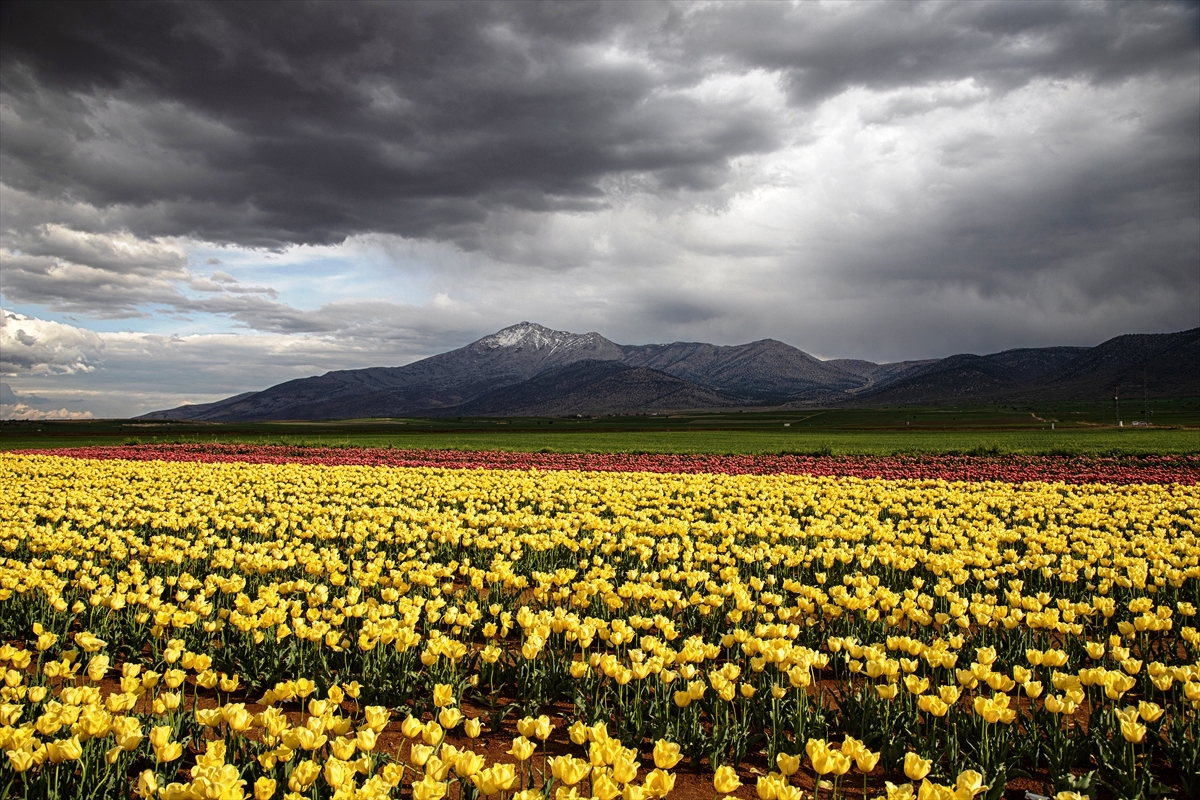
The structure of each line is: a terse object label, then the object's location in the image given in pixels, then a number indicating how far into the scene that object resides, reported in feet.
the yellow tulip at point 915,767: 13.26
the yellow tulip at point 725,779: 12.06
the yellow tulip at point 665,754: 12.91
